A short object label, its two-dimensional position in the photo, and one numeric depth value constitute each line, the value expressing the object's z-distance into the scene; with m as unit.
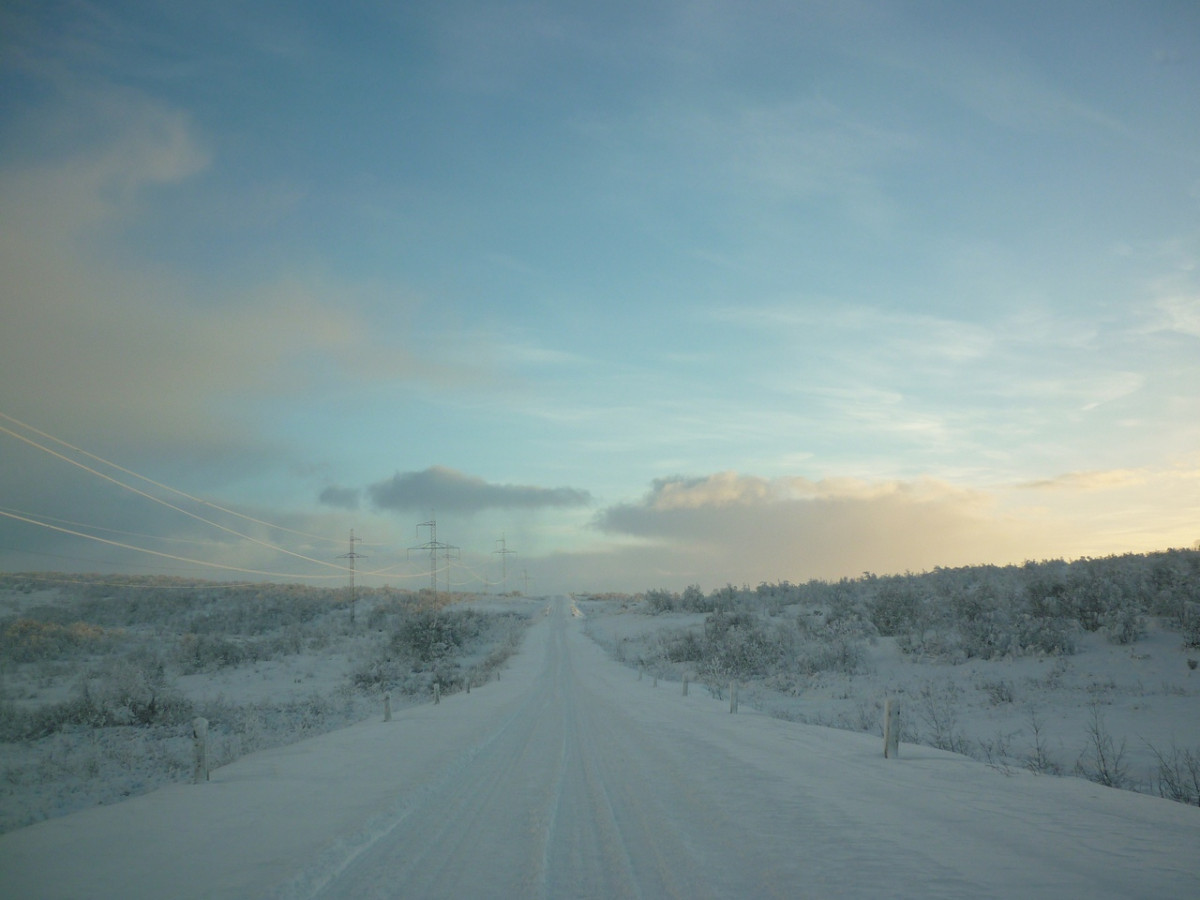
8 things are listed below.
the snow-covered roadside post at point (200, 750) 10.27
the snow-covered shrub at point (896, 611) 28.41
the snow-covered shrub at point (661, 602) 62.59
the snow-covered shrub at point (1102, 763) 9.43
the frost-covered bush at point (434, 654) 29.73
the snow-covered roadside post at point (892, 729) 10.59
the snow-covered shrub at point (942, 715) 12.82
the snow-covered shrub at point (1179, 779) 8.33
